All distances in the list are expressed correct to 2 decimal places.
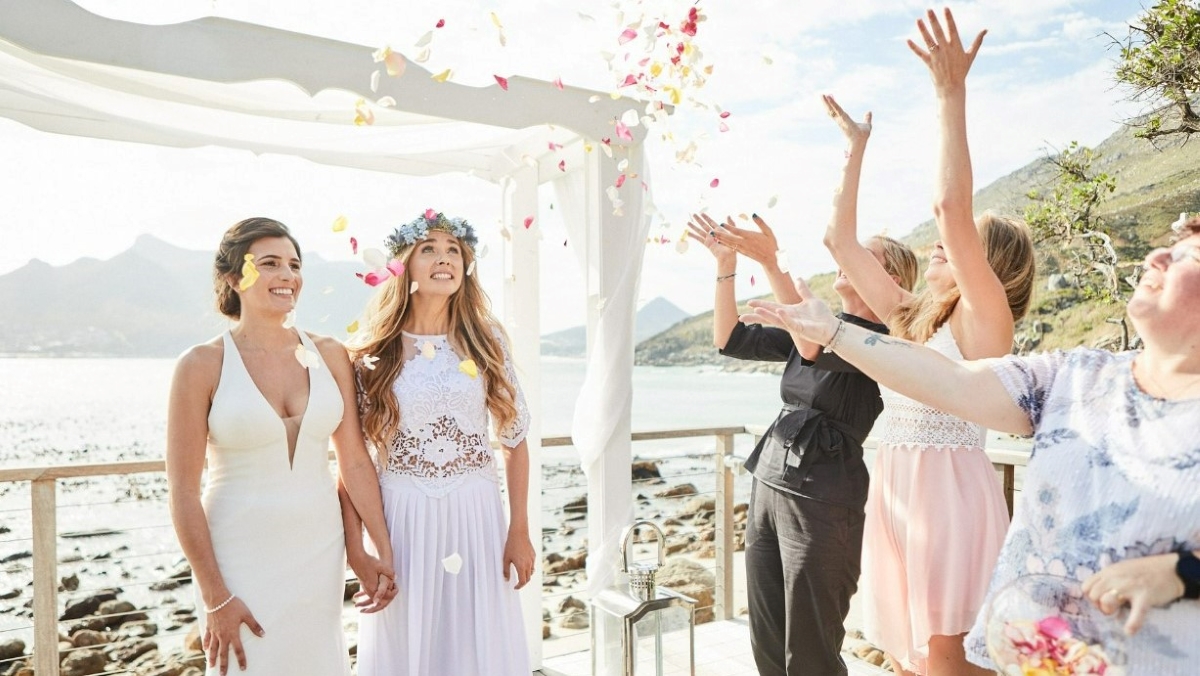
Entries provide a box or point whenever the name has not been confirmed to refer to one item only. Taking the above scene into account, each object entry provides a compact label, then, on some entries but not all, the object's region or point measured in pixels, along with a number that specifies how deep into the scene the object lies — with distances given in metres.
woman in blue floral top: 0.93
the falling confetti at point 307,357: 2.08
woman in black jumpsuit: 2.10
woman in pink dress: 1.78
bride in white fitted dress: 1.94
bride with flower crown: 2.20
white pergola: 2.28
